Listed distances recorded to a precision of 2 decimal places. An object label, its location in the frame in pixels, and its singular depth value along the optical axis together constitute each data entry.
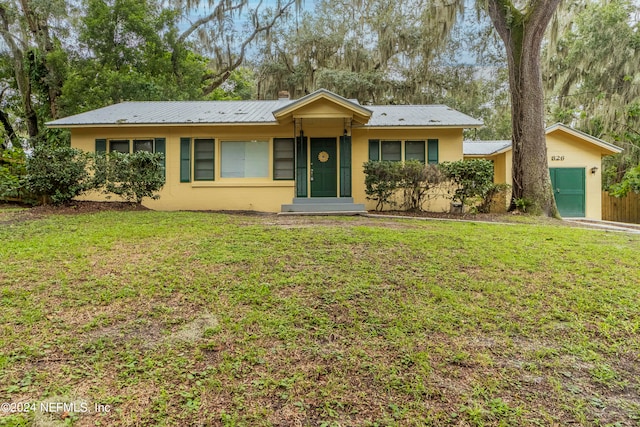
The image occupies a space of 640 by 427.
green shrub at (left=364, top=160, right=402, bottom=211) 9.38
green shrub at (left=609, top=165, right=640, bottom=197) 12.82
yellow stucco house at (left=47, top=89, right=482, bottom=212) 10.63
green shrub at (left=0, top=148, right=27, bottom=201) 9.42
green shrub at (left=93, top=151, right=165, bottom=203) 8.48
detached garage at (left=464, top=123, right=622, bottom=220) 12.31
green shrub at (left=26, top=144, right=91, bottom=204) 8.05
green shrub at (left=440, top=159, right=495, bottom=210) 9.09
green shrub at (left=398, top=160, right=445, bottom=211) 9.22
